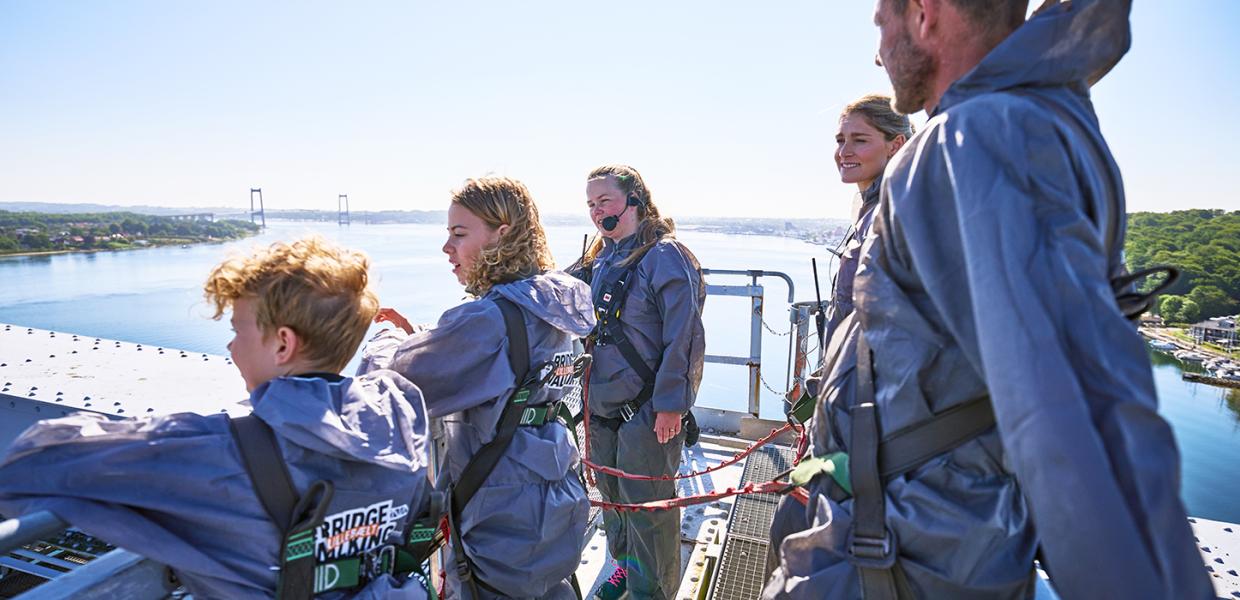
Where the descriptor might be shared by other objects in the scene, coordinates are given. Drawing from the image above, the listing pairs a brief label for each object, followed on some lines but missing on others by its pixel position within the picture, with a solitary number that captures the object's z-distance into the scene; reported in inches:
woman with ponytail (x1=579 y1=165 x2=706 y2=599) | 117.3
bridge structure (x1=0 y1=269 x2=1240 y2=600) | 103.7
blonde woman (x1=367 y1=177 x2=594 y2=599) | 68.3
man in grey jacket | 25.8
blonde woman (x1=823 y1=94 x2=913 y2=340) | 97.6
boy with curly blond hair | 39.3
